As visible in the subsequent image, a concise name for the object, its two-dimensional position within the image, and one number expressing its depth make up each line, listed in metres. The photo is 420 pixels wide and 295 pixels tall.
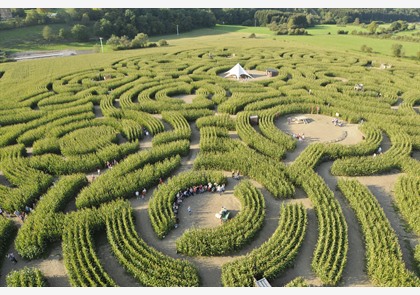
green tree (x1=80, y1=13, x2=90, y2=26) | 132.62
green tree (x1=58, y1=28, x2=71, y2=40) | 118.81
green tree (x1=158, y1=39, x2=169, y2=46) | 115.38
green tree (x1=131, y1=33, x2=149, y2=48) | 110.94
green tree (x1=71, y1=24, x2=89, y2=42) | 120.72
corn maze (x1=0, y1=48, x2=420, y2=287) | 22.55
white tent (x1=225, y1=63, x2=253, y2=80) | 67.81
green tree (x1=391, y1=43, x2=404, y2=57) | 91.56
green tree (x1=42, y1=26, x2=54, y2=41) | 117.19
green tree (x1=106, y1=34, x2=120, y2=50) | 112.00
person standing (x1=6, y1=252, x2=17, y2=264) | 23.23
